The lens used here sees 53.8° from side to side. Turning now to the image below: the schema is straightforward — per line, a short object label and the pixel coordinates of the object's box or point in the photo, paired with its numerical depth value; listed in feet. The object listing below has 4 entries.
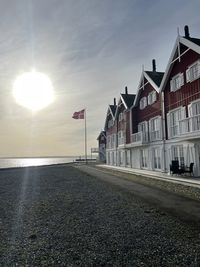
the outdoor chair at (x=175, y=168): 47.56
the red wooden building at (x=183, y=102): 45.48
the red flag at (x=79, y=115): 114.64
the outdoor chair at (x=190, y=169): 46.01
